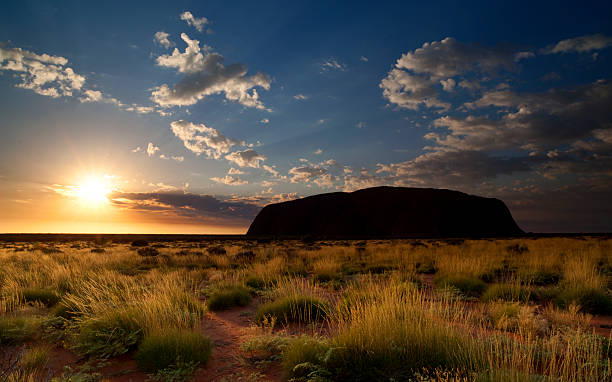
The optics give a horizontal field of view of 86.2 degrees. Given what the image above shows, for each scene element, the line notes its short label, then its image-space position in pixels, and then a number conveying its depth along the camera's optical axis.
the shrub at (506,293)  7.99
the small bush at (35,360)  4.37
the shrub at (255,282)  11.11
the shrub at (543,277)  10.95
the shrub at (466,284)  9.59
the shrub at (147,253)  23.34
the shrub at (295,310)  6.69
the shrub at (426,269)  14.42
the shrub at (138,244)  40.09
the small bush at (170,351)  4.46
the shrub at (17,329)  5.64
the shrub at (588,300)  7.30
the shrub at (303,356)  4.09
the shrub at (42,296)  8.66
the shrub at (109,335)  5.06
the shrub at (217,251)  24.76
